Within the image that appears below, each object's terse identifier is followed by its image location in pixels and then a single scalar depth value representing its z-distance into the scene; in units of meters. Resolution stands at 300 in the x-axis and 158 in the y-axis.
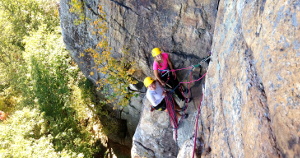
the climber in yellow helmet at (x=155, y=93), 5.30
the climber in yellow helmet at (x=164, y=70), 5.59
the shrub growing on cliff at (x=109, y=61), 6.82
